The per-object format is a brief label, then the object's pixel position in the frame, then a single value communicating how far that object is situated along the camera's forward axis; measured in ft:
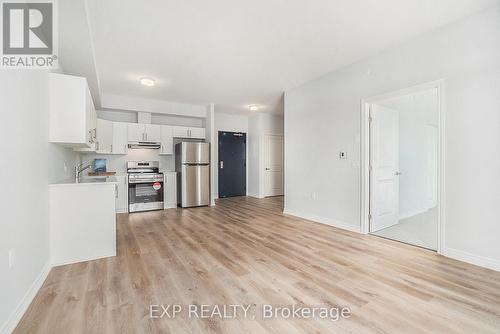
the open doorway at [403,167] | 11.72
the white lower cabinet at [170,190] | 18.37
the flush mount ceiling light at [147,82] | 13.84
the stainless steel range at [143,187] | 17.15
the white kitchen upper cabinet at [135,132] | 17.67
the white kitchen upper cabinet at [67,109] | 8.36
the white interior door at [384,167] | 11.79
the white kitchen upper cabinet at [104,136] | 15.67
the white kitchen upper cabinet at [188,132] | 19.67
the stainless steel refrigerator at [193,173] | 18.79
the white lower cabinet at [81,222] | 8.25
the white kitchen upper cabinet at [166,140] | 19.01
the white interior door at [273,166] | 24.43
